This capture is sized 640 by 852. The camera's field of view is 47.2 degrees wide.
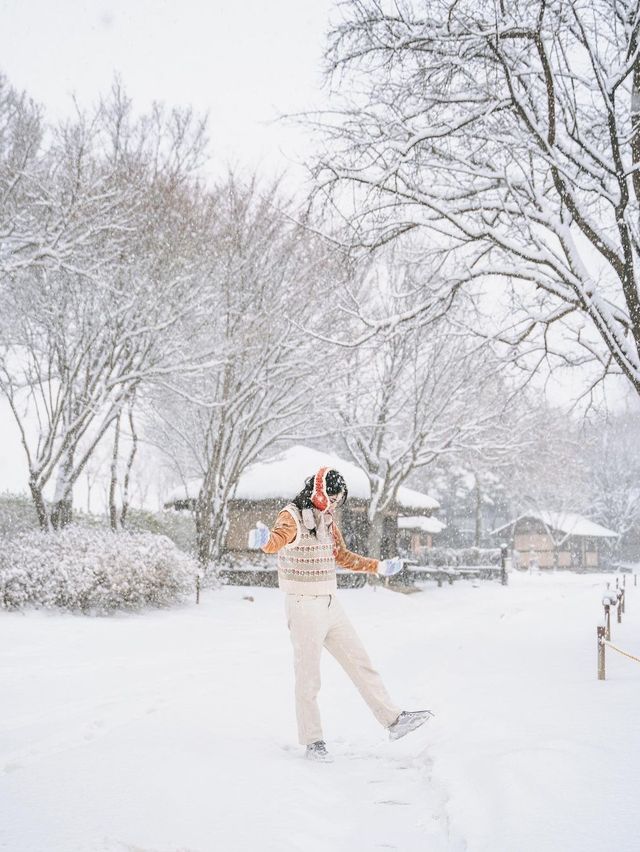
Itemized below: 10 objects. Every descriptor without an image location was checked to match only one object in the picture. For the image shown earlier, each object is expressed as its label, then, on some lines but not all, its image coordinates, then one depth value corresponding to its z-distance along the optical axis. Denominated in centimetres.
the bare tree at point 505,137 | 756
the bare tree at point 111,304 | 1463
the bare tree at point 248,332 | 1689
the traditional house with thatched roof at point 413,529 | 3875
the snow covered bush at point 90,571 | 1165
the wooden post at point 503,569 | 3084
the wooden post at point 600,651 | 691
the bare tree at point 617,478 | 5697
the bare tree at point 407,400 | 2058
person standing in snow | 477
